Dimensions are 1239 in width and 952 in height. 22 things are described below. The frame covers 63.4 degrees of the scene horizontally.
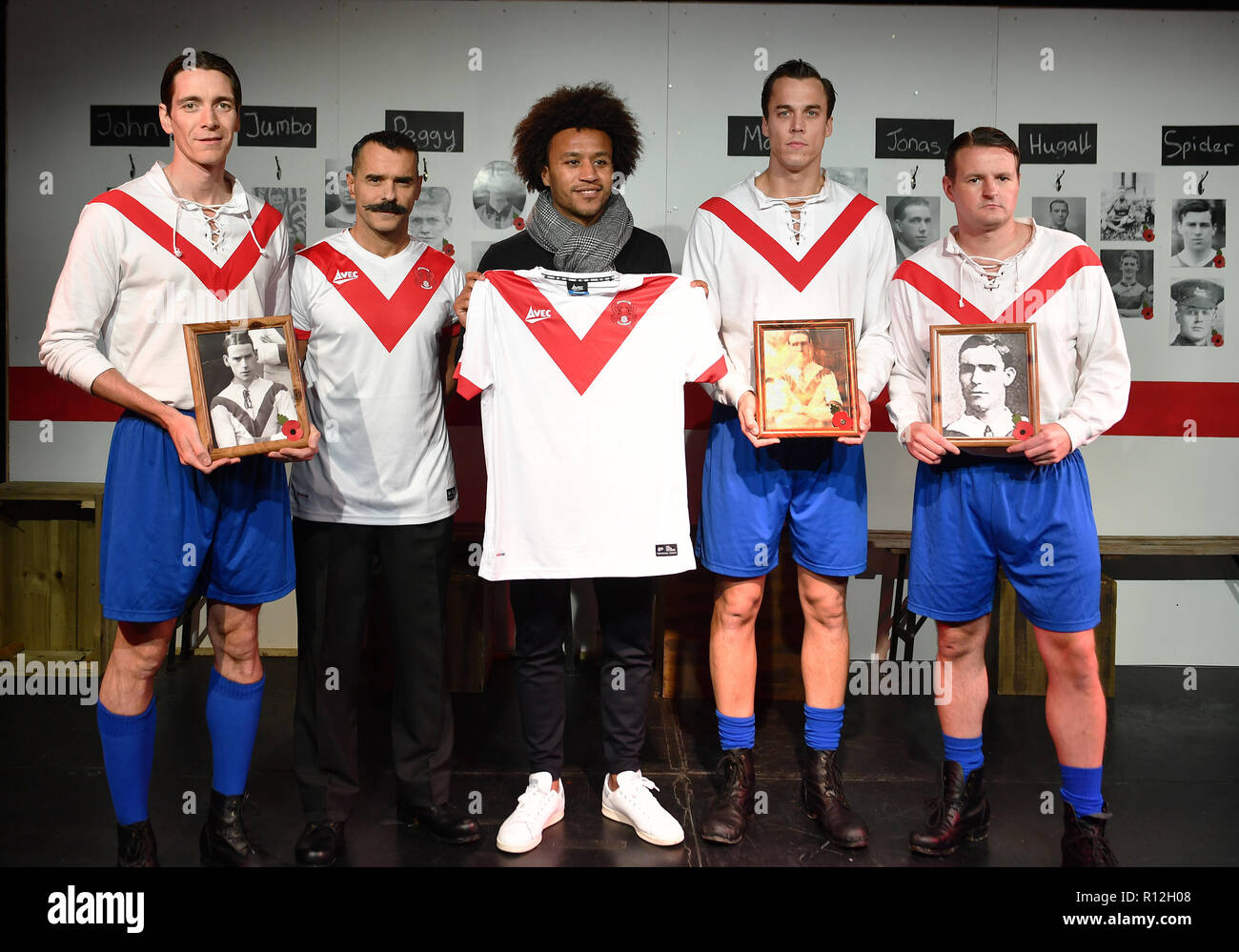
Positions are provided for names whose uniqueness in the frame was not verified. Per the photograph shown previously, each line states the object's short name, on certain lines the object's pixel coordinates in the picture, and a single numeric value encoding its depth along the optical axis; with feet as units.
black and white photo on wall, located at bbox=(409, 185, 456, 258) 14.98
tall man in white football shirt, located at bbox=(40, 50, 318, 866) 8.37
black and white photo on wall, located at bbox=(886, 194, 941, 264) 15.02
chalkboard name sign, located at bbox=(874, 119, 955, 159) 14.84
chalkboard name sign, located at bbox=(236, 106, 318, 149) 14.70
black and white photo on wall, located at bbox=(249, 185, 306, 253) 14.88
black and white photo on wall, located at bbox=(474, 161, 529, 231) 14.97
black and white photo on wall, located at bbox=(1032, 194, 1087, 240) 15.02
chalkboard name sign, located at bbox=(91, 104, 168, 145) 14.78
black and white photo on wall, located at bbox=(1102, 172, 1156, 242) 14.98
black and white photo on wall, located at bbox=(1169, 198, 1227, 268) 15.02
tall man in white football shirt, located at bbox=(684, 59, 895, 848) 9.76
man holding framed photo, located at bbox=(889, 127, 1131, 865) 8.98
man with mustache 9.10
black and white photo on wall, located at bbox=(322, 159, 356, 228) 14.87
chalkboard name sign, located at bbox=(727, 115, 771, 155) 14.85
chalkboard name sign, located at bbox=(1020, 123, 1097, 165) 14.90
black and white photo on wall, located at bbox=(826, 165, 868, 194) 14.93
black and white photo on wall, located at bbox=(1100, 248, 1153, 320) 15.11
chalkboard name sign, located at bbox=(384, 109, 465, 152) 14.79
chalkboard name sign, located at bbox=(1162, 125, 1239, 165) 14.94
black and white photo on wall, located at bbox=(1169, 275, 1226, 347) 15.12
